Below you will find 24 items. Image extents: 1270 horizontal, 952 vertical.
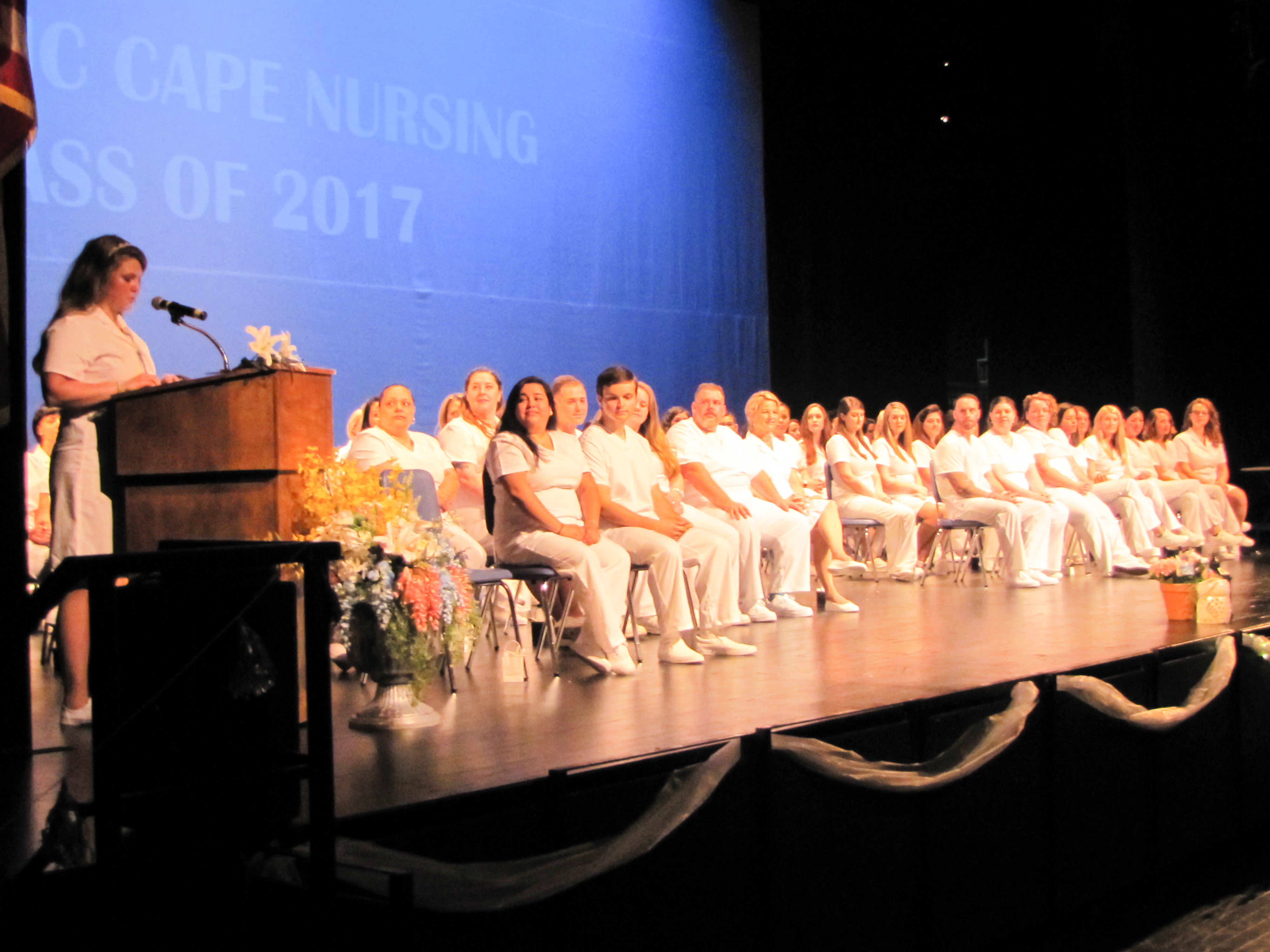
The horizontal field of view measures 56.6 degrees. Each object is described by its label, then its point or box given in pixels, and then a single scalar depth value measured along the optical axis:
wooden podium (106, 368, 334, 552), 3.01
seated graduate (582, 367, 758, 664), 4.61
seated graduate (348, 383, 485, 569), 4.87
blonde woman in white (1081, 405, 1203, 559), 8.20
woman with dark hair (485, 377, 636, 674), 4.25
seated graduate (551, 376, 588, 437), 4.78
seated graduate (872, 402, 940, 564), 7.98
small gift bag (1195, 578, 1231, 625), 4.84
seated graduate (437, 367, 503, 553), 5.50
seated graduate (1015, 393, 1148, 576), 7.70
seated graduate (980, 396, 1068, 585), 7.32
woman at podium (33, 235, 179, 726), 3.21
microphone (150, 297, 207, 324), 2.89
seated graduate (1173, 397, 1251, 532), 9.29
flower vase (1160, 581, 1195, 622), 4.89
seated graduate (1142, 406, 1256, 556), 9.05
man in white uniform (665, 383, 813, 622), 5.79
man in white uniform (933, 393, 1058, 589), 7.25
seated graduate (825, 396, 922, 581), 7.55
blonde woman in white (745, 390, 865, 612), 6.46
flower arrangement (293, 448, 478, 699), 3.32
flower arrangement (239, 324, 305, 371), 3.05
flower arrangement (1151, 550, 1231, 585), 4.96
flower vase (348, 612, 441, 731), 3.28
